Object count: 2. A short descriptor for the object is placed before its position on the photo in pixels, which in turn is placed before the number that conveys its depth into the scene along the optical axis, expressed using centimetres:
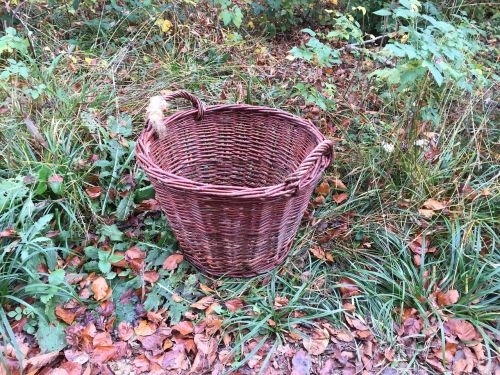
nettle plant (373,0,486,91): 149
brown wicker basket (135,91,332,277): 133
